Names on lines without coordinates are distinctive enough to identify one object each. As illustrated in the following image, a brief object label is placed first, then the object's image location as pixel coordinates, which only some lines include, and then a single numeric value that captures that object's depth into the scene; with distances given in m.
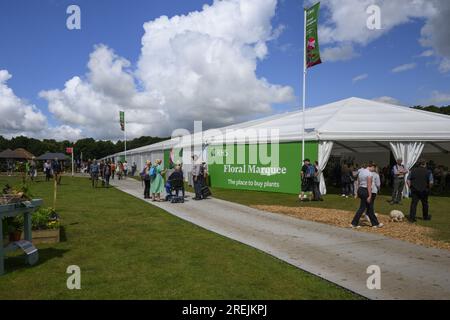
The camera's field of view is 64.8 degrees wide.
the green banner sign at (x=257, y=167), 18.14
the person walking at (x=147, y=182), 16.02
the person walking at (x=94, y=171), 22.56
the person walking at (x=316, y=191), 15.36
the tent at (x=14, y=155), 61.08
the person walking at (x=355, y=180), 16.58
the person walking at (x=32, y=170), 29.07
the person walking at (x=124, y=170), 34.72
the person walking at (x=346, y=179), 16.66
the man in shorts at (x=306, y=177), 15.13
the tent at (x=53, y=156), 50.64
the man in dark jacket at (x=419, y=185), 10.02
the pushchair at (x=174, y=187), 14.53
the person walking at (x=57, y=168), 21.74
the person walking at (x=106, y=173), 21.69
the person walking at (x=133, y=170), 39.69
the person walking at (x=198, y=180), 15.48
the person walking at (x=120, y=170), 32.33
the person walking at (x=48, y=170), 28.72
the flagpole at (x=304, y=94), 17.34
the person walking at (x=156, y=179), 14.73
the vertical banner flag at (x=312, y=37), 16.38
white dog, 10.09
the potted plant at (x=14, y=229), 6.33
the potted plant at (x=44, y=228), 7.25
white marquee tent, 17.42
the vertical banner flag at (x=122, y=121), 38.59
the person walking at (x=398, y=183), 13.98
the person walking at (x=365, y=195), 9.04
